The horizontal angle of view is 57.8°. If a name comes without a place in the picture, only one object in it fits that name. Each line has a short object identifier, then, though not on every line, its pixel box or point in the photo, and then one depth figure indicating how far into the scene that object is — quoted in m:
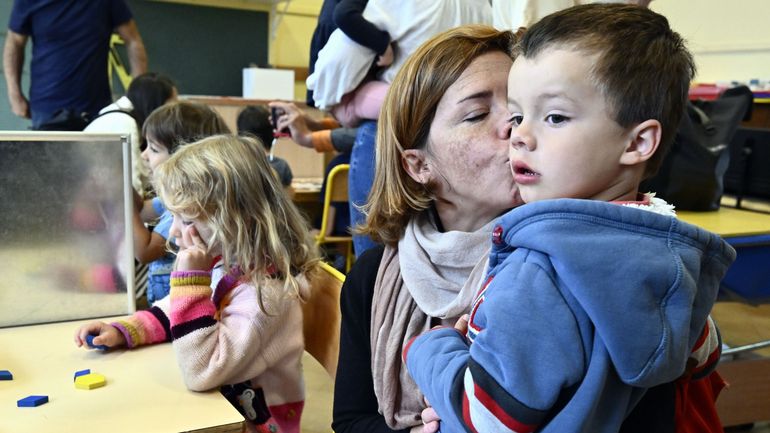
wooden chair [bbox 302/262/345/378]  1.54
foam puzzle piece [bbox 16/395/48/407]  1.17
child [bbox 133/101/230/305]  2.24
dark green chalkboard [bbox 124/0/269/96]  6.54
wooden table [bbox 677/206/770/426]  2.23
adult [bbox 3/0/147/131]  3.53
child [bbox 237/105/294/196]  4.14
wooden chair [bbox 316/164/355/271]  3.61
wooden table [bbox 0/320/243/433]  1.12
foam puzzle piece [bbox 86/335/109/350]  1.44
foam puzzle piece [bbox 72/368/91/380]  1.29
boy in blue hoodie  0.68
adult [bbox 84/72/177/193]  2.88
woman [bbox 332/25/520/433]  1.06
